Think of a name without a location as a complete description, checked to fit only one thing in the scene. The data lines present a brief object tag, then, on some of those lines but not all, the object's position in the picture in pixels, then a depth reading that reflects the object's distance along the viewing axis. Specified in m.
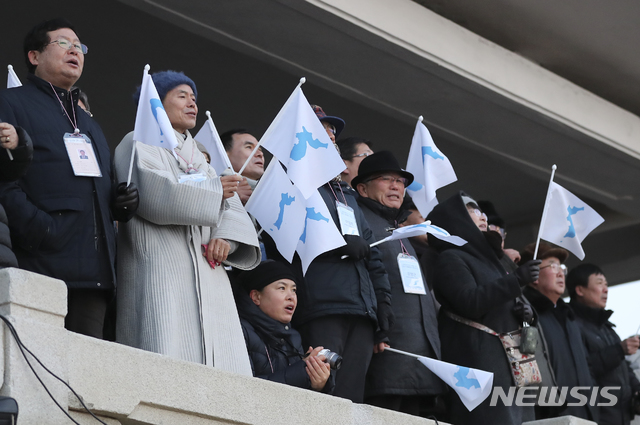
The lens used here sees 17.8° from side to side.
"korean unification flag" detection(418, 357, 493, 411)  10.36
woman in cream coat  8.25
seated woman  9.19
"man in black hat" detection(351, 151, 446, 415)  10.35
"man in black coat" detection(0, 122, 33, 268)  7.50
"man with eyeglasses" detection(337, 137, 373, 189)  12.02
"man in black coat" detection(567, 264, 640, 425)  14.19
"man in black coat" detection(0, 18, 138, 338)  7.91
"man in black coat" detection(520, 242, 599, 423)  13.24
